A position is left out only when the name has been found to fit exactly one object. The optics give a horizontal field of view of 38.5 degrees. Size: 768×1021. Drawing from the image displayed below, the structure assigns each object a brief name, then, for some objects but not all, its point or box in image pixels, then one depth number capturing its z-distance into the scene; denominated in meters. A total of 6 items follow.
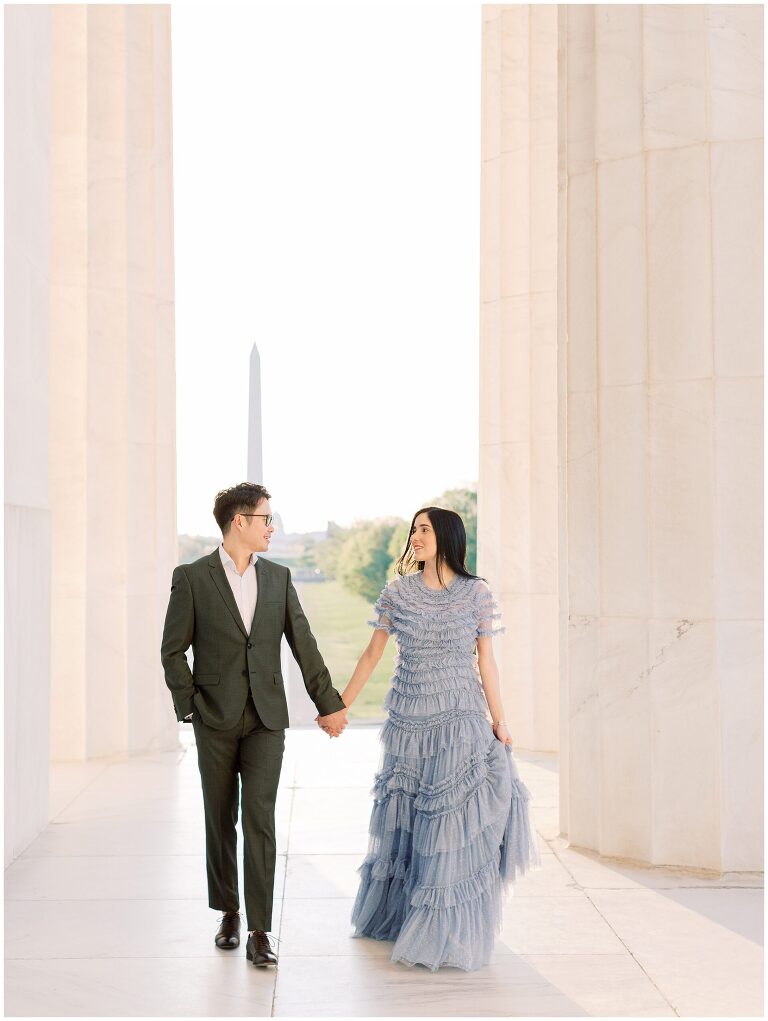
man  5.72
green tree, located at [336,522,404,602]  40.50
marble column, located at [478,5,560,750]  12.95
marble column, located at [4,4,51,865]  7.96
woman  5.77
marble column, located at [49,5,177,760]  12.38
